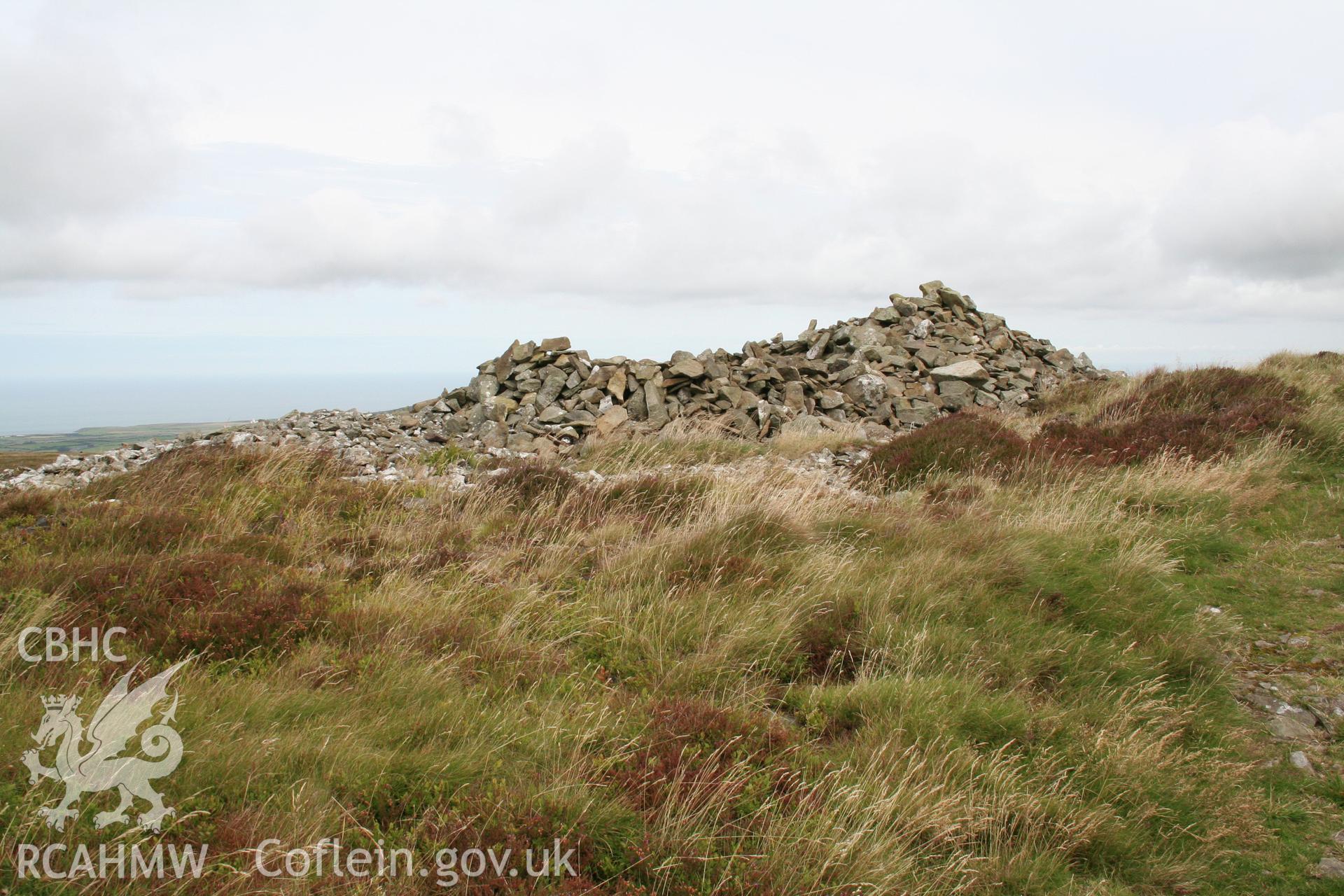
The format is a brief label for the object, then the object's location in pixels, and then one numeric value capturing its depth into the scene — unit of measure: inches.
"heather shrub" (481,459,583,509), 350.0
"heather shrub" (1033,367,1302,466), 497.0
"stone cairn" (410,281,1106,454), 700.0
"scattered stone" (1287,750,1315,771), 201.9
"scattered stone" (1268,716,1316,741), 215.2
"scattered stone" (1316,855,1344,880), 162.1
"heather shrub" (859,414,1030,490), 468.4
